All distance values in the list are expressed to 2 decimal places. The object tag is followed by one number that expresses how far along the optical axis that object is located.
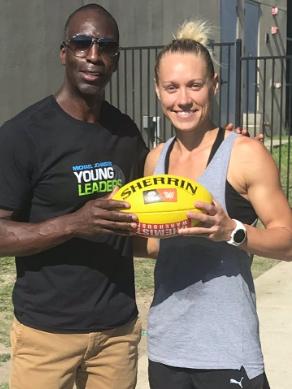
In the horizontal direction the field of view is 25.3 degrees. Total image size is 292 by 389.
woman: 2.33
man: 2.44
